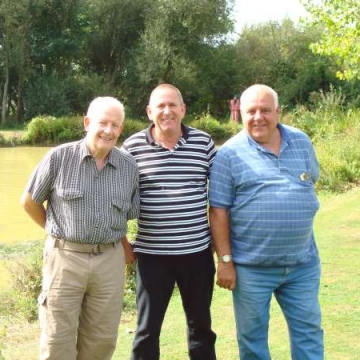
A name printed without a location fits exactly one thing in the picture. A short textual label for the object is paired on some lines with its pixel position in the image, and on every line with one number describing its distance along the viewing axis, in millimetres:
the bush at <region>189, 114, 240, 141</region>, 27016
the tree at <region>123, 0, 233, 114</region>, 32594
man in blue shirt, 3207
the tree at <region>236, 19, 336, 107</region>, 33500
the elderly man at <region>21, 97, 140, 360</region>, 3178
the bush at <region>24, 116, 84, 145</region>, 24547
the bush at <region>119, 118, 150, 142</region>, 25520
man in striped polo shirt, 3359
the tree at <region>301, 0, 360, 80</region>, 9273
